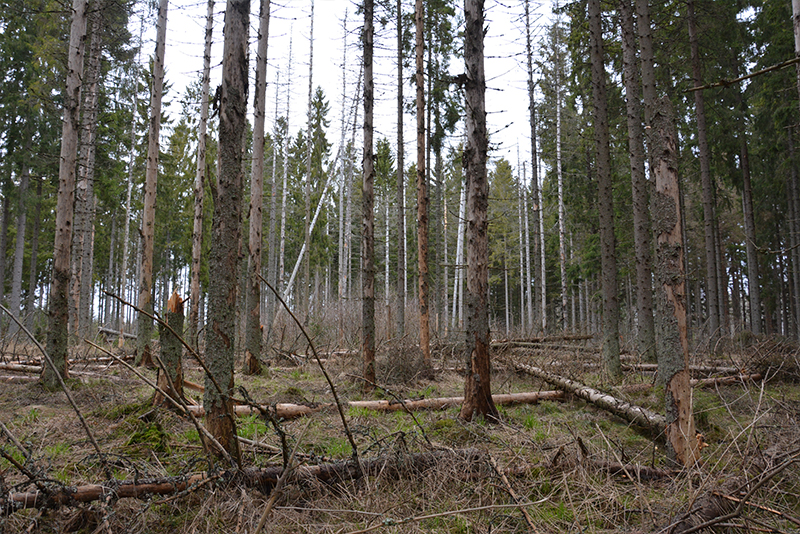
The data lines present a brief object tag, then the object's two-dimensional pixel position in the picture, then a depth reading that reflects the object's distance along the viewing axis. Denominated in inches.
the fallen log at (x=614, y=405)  197.6
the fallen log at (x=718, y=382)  281.2
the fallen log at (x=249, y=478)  102.1
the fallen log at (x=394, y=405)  228.8
